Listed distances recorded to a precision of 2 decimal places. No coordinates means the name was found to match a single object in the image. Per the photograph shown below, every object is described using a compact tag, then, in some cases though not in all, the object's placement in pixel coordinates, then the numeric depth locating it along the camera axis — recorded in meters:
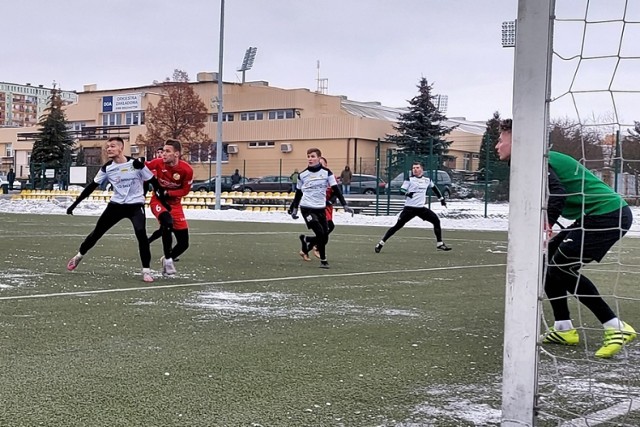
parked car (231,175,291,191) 43.97
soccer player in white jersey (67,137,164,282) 9.62
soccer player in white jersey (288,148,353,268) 12.14
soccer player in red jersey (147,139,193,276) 10.36
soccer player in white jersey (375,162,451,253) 15.27
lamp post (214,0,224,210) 32.84
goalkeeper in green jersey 5.20
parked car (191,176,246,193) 47.16
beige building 57.38
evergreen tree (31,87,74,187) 65.75
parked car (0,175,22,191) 55.11
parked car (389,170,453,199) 32.28
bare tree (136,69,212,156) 58.56
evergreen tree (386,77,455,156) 55.44
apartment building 153.25
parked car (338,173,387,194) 39.72
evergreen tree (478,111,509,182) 30.64
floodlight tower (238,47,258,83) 63.12
